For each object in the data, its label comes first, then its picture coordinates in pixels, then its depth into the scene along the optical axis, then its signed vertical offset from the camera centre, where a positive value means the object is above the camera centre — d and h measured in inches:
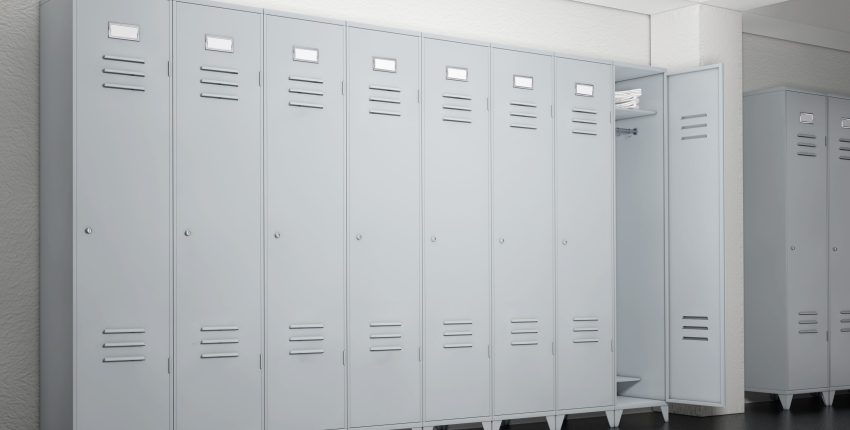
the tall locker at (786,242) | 323.6 -6.6
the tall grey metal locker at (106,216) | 198.2 +1.0
